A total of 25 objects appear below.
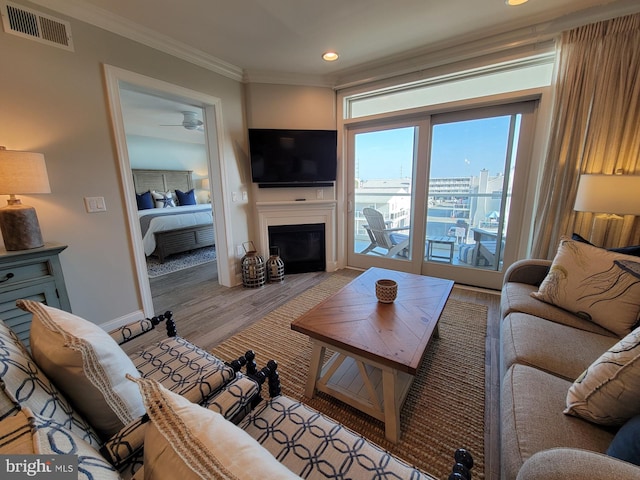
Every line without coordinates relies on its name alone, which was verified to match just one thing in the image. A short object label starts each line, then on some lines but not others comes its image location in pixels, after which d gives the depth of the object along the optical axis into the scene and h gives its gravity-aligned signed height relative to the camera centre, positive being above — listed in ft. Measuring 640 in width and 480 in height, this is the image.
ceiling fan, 14.80 +4.00
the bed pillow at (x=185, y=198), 21.75 -0.54
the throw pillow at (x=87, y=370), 2.41 -1.65
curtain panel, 6.73 +1.81
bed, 14.05 -2.10
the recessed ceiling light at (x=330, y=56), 9.30 +4.77
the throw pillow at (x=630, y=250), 5.07 -1.28
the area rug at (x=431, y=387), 4.26 -4.10
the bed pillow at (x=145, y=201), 18.69 -0.64
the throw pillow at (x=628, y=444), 2.10 -2.15
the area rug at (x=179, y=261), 13.35 -3.90
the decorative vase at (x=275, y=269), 11.46 -3.42
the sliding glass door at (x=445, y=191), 9.09 -0.13
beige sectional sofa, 1.99 -2.57
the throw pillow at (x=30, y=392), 1.87 -1.51
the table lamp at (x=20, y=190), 4.99 +0.07
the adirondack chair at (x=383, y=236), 11.65 -2.15
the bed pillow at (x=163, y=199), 19.77 -0.57
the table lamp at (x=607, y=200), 5.84 -0.35
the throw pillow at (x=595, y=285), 4.45 -1.85
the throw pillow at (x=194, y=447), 1.37 -1.43
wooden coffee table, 4.25 -2.57
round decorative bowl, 5.74 -2.24
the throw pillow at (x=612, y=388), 2.64 -2.12
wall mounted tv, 10.91 +1.41
